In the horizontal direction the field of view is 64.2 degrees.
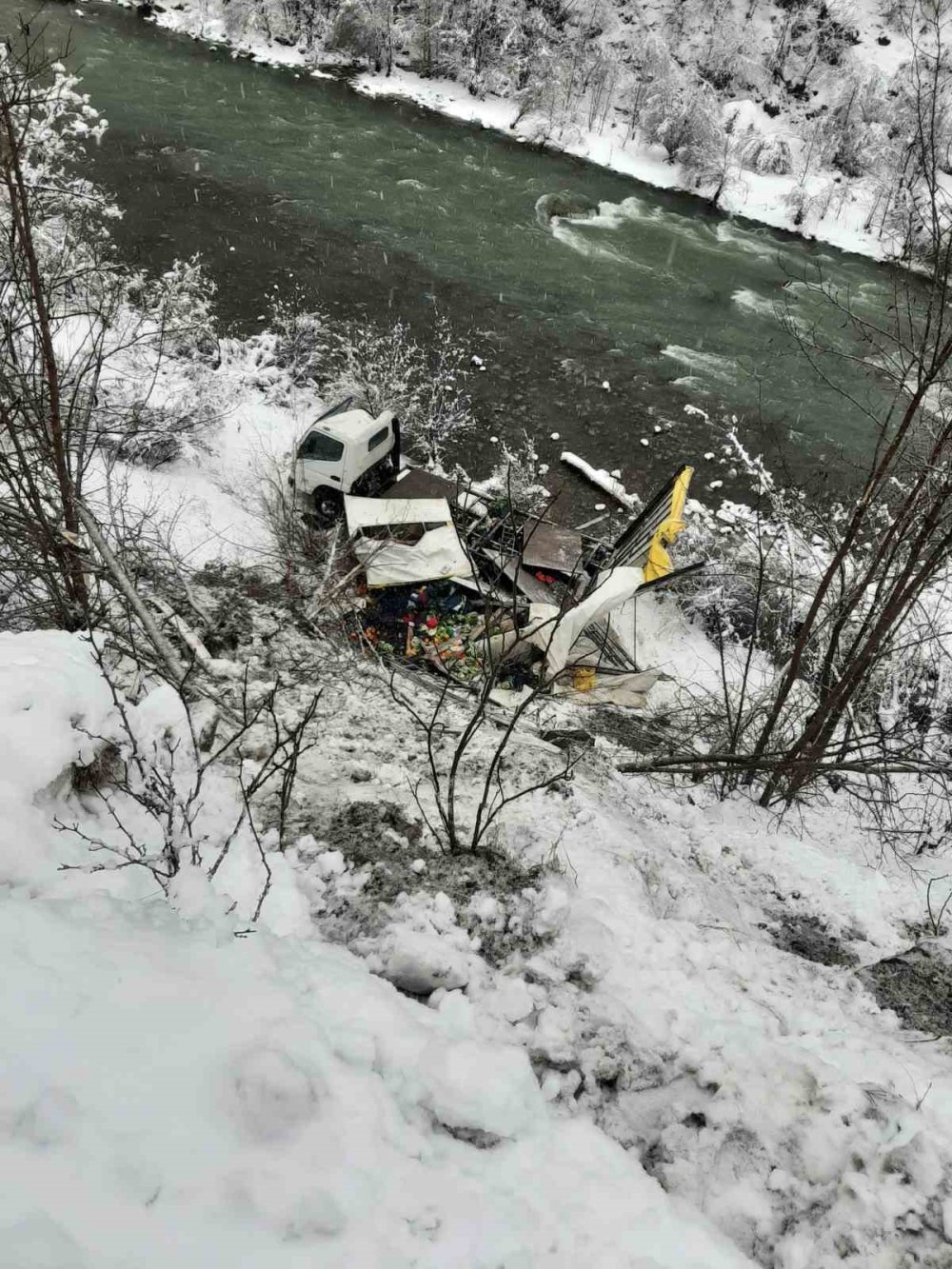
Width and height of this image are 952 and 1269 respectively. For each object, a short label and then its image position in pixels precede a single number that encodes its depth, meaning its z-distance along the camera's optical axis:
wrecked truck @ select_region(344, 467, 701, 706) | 9.06
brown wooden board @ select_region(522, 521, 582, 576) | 10.45
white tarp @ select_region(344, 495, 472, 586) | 9.64
